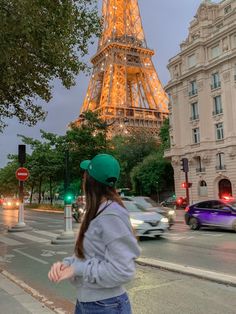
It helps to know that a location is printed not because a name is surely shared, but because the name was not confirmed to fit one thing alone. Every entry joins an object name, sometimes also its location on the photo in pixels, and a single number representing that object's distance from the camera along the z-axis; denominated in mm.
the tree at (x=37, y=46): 7732
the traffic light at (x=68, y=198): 10847
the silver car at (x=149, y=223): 10617
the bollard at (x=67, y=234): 10290
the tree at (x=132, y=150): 46265
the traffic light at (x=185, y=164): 20148
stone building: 33785
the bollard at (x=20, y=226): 14009
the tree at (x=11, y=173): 42677
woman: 1749
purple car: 12775
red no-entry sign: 13920
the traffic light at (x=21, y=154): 14097
